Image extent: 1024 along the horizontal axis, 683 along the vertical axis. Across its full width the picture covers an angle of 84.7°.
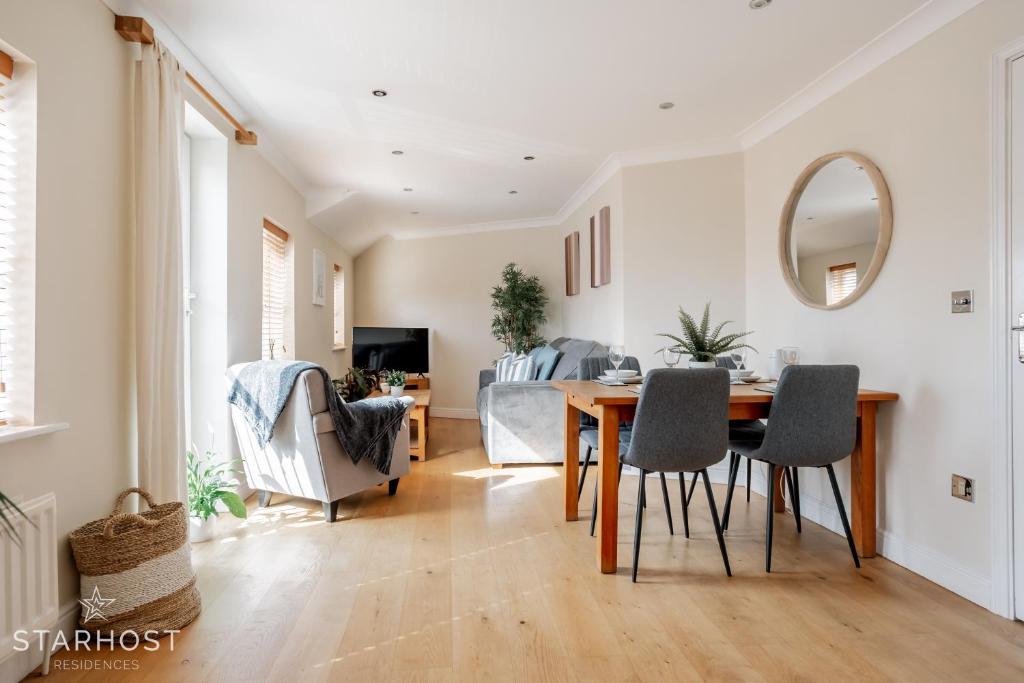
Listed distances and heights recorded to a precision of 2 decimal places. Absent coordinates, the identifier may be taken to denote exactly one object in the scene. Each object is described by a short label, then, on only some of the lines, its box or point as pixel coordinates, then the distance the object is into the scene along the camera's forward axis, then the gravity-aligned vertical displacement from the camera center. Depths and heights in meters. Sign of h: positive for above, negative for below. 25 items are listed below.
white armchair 2.99 -0.67
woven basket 1.90 -0.82
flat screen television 6.50 -0.14
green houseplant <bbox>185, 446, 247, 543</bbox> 2.79 -0.82
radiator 1.55 -0.69
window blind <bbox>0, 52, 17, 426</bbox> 1.75 +0.33
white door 2.04 +0.13
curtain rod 2.22 +1.23
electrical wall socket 2.25 -0.61
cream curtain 2.28 +0.25
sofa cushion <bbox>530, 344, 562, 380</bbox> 5.00 -0.22
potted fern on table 2.85 -0.05
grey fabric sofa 4.46 -0.68
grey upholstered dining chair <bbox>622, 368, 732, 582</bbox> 2.32 -0.37
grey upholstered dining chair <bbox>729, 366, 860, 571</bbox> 2.45 -0.37
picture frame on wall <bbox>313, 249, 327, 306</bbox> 5.51 +0.59
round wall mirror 2.74 +0.58
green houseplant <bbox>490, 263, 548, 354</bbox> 6.52 +0.30
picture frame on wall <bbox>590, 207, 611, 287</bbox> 4.72 +0.78
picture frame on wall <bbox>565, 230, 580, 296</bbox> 5.99 +0.80
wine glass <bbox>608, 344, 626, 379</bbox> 3.04 -0.10
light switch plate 2.24 +0.14
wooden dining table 2.45 -0.48
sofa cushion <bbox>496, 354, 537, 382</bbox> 5.08 -0.30
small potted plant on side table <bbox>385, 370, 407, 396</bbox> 4.71 -0.38
